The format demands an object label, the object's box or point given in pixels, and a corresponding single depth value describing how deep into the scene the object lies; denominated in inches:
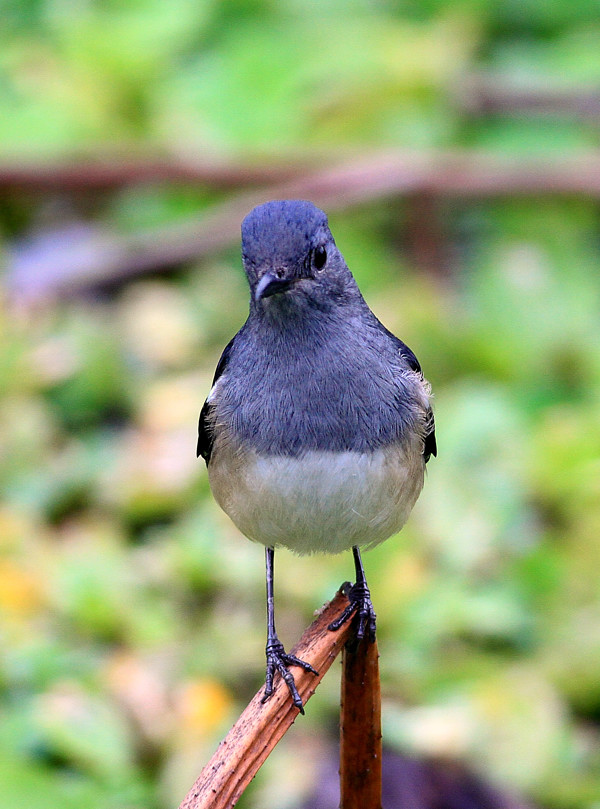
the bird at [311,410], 171.3
